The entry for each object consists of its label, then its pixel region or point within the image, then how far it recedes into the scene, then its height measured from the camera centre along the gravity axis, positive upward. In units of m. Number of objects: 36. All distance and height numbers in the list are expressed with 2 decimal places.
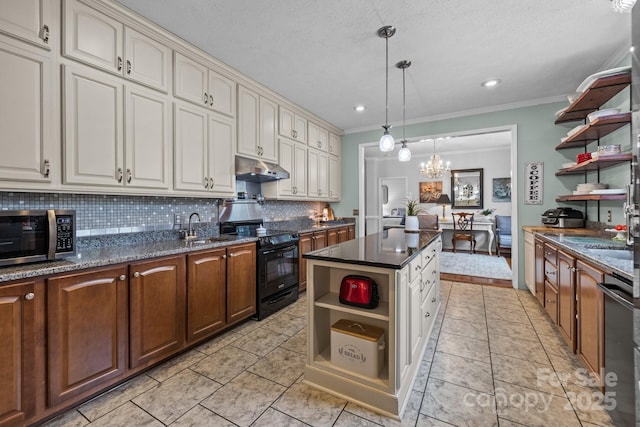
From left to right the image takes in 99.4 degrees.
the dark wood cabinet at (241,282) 2.55 -0.69
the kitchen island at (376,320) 1.56 -0.72
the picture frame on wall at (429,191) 7.30 +0.59
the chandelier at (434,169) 5.96 +0.98
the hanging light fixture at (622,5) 1.85 +1.43
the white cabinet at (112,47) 1.80 +1.22
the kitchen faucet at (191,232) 2.68 -0.21
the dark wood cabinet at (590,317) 1.60 -0.67
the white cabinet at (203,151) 2.45 +0.60
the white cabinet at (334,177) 4.93 +0.65
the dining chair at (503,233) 6.07 -0.48
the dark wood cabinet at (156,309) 1.85 -0.71
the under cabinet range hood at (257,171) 3.00 +0.48
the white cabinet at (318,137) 4.38 +1.26
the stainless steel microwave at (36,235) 1.47 -0.13
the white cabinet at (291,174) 3.71 +0.56
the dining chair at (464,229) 6.48 -0.41
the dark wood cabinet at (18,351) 1.33 -0.70
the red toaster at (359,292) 1.65 -0.49
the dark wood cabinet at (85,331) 1.50 -0.71
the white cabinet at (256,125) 3.06 +1.04
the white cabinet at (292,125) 3.73 +1.26
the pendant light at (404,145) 2.74 +0.73
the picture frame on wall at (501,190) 6.55 +0.55
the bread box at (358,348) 1.65 -0.85
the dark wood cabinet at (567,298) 2.03 -0.68
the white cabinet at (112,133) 1.80 +0.59
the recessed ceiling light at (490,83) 3.14 +1.52
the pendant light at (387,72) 2.23 +1.50
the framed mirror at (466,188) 6.88 +0.62
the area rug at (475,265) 4.67 -1.04
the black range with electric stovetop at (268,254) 2.88 -0.47
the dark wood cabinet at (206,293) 2.20 -0.69
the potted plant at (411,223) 3.09 -0.12
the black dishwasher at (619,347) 1.26 -0.68
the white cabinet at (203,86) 2.44 +1.23
